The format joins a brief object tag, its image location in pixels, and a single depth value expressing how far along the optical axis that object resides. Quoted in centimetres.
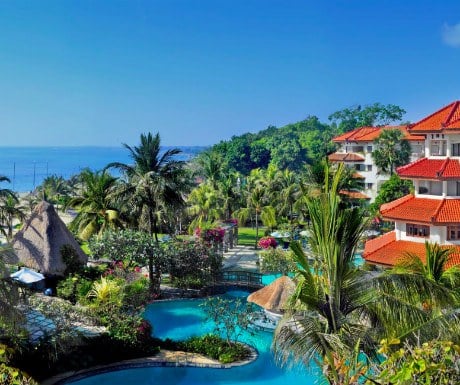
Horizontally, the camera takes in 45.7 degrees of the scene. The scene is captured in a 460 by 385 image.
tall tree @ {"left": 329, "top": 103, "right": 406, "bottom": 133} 9406
